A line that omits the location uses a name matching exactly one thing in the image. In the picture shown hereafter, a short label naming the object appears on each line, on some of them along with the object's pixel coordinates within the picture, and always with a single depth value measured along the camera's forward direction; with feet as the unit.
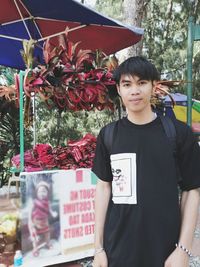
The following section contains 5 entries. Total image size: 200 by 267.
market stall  9.90
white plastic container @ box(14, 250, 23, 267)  9.90
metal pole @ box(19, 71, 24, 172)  9.92
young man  5.21
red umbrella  12.80
